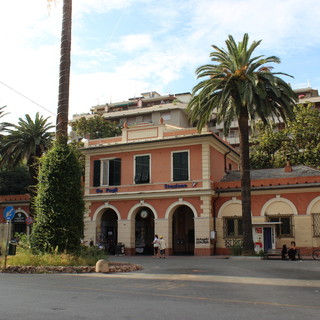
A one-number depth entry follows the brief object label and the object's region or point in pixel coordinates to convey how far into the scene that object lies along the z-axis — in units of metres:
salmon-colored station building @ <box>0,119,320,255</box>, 26.73
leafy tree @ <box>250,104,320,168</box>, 35.31
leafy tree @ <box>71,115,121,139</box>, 45.78
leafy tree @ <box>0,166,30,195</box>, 44.31
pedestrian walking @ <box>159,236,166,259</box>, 26.64
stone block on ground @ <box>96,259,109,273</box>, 15.79
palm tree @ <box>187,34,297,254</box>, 24.88
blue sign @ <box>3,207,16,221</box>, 16.81
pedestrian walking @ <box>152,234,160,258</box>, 26.55
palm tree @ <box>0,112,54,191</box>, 33.81
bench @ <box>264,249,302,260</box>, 23.75
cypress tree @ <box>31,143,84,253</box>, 17.72
